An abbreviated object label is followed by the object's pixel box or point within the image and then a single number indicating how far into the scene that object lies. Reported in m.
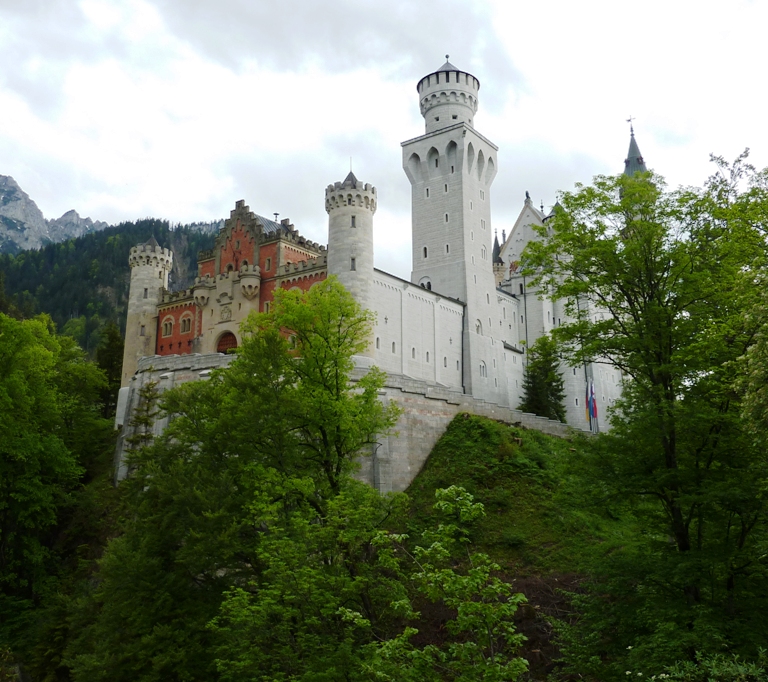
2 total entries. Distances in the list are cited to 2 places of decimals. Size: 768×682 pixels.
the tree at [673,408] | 15.84
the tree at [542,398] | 53.25
